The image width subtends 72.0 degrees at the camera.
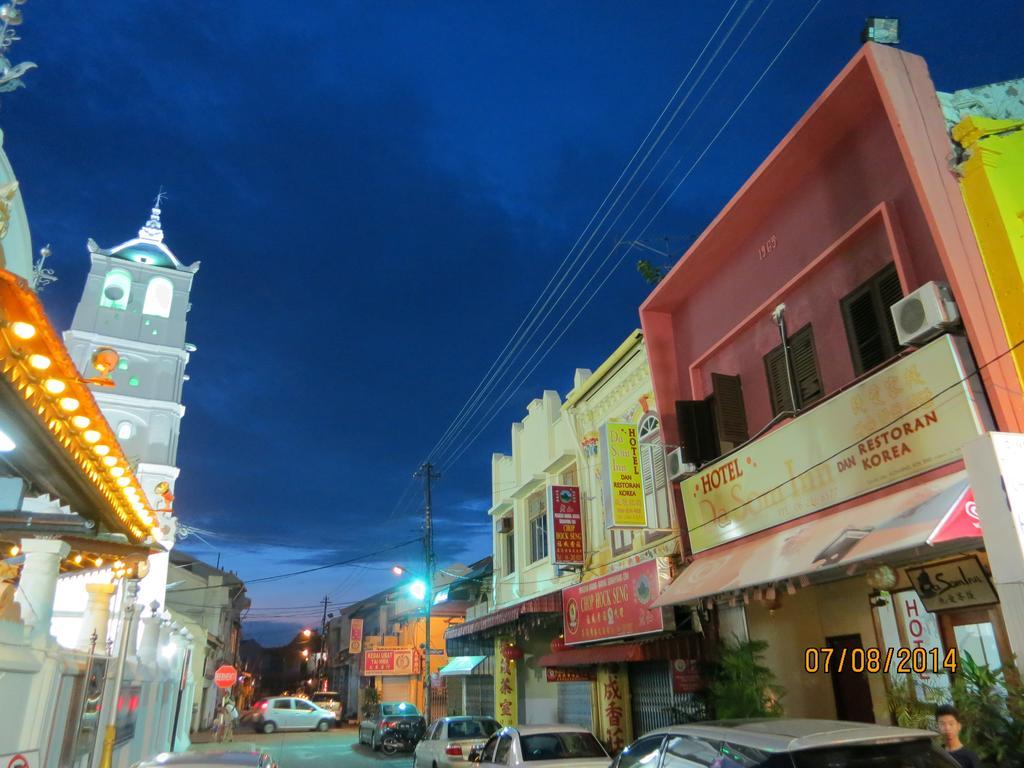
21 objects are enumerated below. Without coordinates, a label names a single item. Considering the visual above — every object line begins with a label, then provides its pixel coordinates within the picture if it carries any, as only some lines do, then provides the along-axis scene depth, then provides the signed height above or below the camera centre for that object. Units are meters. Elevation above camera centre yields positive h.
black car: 24.23 -1.73
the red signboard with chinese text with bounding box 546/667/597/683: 16.19 -0.06
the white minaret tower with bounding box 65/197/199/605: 33.69 +15.94
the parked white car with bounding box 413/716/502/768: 14.80 -1.32
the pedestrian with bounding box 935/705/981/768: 6.40 -0.58
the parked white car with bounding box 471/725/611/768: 9.88 -1.03
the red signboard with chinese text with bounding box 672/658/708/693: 11.82 -0.17
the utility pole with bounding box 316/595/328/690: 72.88 +1.88
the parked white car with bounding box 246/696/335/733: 35.19 -1.67
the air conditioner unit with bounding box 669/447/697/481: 12.15 +3.24
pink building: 7.29 +3.06
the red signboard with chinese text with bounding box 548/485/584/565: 16.86 +3.31
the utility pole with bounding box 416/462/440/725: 28.92 +5.25
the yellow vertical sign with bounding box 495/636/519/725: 21.05 -0.46
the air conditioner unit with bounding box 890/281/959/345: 7.29 +3.39
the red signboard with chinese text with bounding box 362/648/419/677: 38.03 +0.76
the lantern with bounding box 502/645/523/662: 20.17 +0.54
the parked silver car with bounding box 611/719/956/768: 4.77 -0.54
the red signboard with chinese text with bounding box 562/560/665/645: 12.13 +1.12
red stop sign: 26.23 +0.19
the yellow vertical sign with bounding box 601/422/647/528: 13.22 +3.42
